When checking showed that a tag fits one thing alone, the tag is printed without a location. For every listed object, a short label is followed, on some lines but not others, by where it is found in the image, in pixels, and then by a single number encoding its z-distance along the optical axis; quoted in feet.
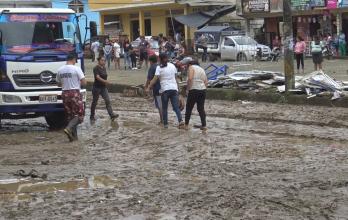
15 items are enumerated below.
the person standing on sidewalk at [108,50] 117.80
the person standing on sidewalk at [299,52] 86.91
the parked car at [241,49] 123.33
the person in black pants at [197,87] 44.88
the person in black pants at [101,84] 51.62
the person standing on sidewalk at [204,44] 128.98
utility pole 60.64
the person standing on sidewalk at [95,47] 135.15
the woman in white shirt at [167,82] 45.98
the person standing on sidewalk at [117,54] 117.53
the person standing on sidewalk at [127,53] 113.91
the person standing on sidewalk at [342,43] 119.44
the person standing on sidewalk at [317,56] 82.58
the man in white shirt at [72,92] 41.32
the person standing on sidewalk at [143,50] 112.87
